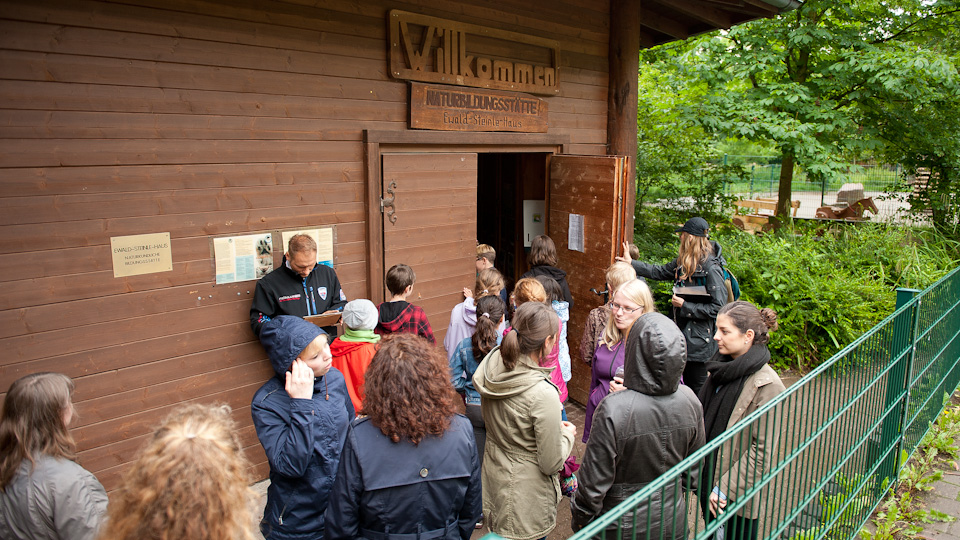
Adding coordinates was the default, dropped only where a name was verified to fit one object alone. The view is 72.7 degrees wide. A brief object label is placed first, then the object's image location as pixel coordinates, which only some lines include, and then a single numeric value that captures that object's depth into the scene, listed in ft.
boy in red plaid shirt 13.92
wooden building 11.84
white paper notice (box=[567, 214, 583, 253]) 21.10
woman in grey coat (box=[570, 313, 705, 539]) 8.77
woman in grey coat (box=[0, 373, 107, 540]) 7.54
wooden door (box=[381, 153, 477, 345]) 17.29
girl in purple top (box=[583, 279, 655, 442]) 12.64
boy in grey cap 12.33
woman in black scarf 10.48
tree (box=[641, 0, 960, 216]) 31.48
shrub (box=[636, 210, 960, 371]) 25.39
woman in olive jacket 9.89
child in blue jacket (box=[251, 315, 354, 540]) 8.81
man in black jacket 14.33
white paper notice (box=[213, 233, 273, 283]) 14.19
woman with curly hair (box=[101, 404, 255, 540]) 5.43
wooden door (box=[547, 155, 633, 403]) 19.95
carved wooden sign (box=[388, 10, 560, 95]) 16.69
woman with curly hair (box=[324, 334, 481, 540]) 7.61
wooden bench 71.46
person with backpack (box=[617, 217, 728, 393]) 17.20
